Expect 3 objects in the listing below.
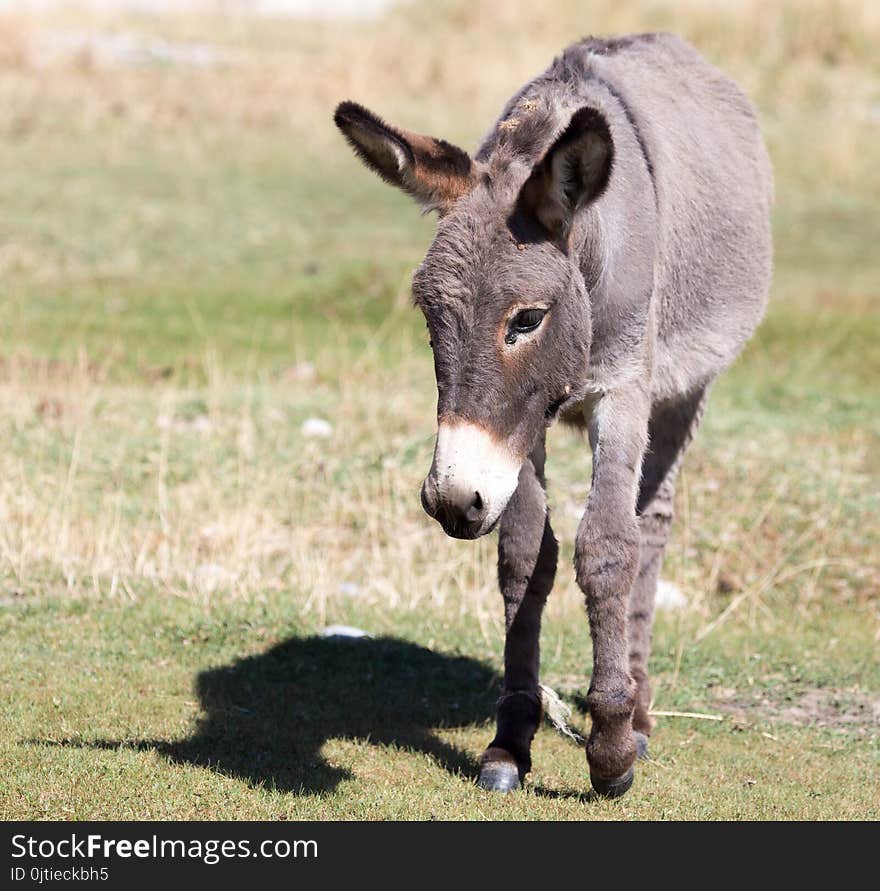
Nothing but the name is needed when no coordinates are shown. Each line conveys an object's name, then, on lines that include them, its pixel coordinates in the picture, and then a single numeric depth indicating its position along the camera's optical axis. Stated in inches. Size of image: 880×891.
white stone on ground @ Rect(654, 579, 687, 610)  716.7
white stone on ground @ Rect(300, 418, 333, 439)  886.4
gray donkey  373.1
